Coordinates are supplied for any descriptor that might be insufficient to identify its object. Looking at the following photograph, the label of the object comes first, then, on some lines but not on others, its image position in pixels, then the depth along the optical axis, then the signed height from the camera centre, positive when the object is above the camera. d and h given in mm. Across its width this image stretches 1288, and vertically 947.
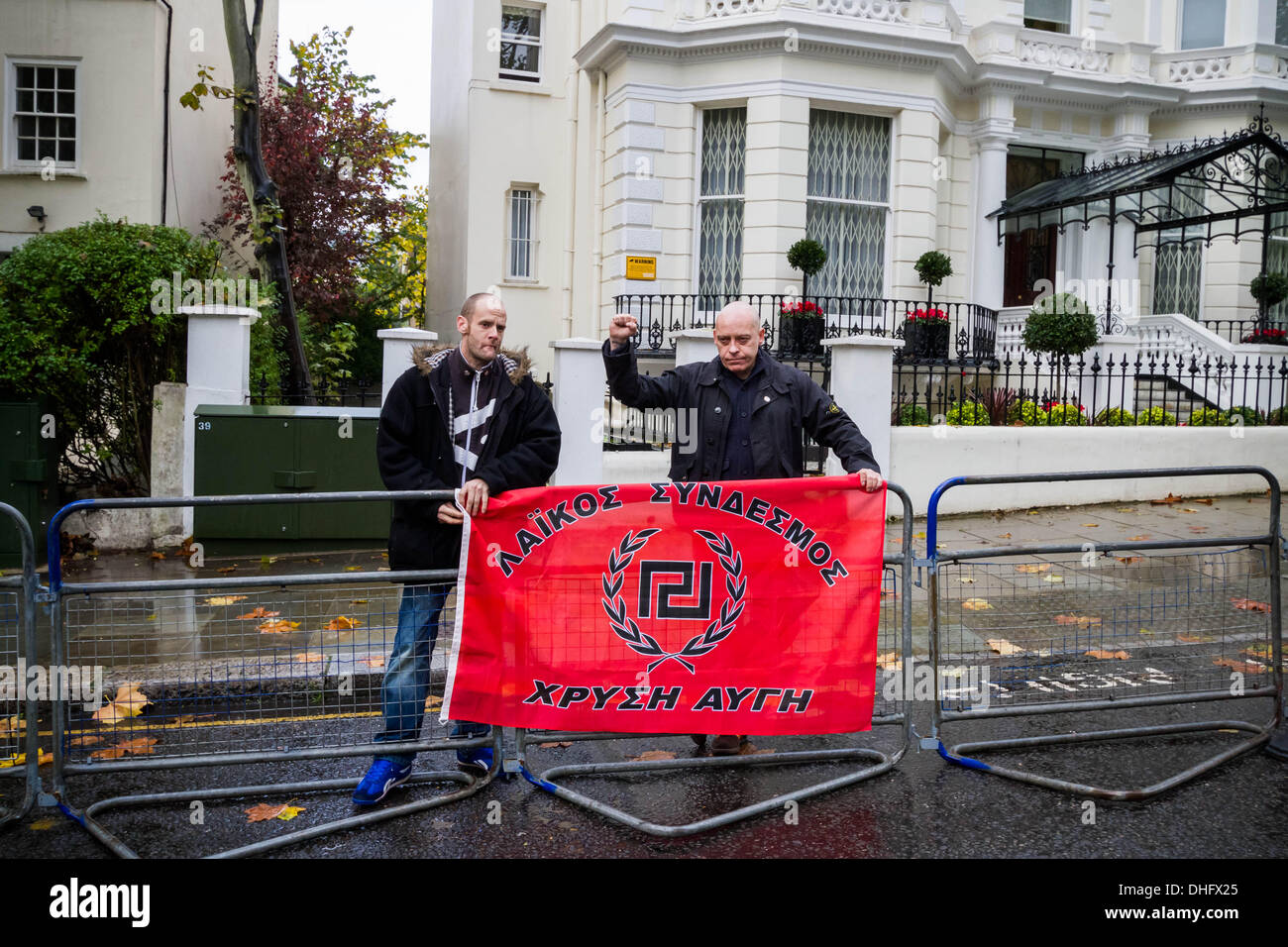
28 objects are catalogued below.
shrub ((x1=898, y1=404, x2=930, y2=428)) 12777 +357
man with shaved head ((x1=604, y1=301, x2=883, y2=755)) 5199 +154
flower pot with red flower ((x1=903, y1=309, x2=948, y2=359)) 16125 +1675
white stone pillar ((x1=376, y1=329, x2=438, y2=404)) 9570 +734
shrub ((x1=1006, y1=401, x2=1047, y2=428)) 12836 +406
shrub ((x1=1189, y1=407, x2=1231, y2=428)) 13256 +417
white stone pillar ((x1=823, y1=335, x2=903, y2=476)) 10422 +619
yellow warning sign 16672 +2602
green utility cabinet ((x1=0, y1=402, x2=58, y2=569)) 8852 -371
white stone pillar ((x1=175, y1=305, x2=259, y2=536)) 9578 +592
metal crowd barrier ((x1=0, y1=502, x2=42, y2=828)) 4285 -1100
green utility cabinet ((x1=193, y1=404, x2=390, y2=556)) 9055 -352
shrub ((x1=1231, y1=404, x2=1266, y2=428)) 13758 +494
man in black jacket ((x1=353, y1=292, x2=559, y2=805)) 4754 -78
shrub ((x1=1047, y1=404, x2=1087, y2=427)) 12812 +404
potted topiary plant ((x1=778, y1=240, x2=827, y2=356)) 15516 +1776
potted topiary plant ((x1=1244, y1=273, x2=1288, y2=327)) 18594 +2820
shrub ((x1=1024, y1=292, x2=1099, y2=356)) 14016 +1526
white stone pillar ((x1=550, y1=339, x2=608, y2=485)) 9938 +277
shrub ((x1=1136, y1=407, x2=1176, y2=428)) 12959 +399
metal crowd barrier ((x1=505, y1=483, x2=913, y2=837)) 4551 -1450
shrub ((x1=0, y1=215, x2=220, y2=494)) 9188 +766
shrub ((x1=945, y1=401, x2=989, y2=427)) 12523 +378
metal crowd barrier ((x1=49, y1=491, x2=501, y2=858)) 4465 -1351
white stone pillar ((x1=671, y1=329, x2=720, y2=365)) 10266 +891
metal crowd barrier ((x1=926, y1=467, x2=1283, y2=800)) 5207 -1028
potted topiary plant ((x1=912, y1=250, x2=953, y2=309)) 16547 +2720
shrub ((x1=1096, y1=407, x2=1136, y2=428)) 13047 +389
